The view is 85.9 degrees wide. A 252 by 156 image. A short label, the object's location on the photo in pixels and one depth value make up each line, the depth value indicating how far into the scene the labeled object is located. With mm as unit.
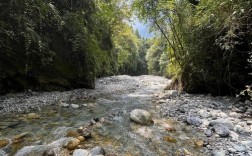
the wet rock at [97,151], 2202
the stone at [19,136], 2524
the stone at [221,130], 2706
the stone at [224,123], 2917
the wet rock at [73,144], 2305
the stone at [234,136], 2604
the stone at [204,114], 3490
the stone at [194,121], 3210
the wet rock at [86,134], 2601
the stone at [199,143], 2522
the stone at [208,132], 2786
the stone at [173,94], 5743
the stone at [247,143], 2405
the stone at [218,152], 2258
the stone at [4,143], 2374
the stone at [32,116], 3420
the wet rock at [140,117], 3216
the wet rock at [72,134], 2626
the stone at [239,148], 2293
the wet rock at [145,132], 2770
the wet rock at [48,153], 2147
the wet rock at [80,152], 2151
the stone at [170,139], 2626
